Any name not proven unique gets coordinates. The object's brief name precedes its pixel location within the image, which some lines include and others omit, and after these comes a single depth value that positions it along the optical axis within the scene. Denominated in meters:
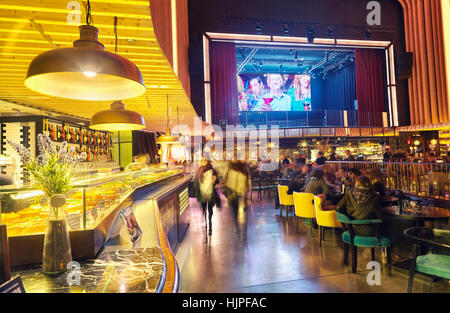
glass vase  1.41
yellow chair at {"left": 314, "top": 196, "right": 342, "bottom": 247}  4.35
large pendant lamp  1.16
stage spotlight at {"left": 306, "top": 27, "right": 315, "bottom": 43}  12.52
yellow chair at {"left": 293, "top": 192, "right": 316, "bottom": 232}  5.16
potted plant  1.41
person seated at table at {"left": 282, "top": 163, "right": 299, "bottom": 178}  9.06
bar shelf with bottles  6.84
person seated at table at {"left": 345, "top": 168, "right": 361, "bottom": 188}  5.43
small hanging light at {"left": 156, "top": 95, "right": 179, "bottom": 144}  5.40
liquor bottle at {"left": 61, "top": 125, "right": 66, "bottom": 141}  7.15
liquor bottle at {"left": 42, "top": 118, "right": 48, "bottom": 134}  6.41
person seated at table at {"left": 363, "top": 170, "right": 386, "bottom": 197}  5.02
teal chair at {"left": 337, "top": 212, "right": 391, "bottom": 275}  3.52
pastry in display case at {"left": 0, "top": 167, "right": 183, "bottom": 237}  1.71
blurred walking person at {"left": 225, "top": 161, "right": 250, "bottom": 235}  7.30
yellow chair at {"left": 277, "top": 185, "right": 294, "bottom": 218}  6.46
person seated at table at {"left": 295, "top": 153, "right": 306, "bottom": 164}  8.43
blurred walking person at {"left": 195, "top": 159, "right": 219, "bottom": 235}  5.89
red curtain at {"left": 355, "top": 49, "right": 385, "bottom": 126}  15.16
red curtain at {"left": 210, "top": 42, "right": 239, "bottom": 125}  13.48
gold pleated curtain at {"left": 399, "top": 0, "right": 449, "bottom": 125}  12.76
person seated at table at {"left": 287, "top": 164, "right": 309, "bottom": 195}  6.50
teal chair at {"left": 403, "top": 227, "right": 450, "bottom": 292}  2.46
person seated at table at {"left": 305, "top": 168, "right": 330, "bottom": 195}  5.44
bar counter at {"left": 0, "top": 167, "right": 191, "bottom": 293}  1.27
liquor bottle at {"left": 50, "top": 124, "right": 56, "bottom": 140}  6.69
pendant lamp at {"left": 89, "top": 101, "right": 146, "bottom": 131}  2.36
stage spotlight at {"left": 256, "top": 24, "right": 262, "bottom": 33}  12.24
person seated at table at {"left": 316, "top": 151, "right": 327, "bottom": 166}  8.66
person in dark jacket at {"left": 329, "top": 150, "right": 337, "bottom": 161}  10.49
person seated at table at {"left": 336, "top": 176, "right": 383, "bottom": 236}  3.60
